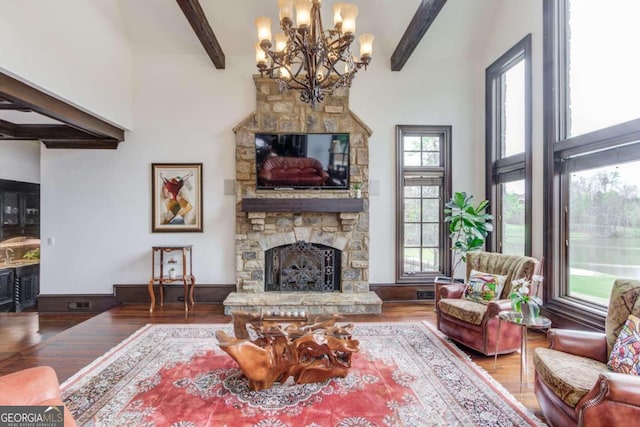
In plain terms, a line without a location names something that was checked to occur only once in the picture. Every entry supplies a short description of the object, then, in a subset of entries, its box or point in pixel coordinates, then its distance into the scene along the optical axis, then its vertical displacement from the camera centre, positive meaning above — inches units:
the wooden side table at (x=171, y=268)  186.9 -33.6
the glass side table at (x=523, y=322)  97.5 -34.0
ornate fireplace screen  199.6 -34.2
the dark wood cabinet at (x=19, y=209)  233.5 +4.1
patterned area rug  88.2 -56.7
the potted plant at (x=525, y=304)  99.3 -28.7
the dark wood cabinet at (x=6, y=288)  229.0 -54.5
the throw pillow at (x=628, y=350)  75.9 -33.8
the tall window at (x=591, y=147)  117.3 +27.1
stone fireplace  197.6 -6.7
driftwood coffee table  95.8 -43.3
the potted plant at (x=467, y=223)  173.0 -4.7
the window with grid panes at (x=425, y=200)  207.2 +9.5
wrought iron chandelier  98.4 +56.0
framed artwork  199.9 +11.0
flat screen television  195.8 +34.4
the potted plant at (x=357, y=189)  195.6 +15.8
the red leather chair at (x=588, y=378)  65.4 -39.5
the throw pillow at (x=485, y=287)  137.1 -32.2
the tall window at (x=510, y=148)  163.2 +38.3
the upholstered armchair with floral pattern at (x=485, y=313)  123.0 -40.7
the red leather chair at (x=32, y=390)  57.2 -32.9
